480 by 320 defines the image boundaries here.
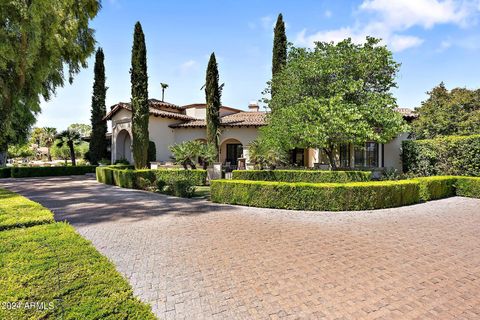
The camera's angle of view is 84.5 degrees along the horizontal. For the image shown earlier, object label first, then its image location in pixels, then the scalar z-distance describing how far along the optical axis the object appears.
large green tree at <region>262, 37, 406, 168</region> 13.97
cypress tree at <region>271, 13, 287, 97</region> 22.39
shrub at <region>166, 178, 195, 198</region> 12.66
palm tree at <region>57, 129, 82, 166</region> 27.84
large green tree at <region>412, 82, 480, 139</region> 18.36
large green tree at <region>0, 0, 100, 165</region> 10.95
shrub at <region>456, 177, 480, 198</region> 12.45
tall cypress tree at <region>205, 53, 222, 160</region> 22.67
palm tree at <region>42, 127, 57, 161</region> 43.34
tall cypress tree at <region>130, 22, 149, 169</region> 19.20
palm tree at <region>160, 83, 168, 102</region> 44.92
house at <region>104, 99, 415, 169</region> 20.61
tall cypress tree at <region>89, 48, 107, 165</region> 27.78
